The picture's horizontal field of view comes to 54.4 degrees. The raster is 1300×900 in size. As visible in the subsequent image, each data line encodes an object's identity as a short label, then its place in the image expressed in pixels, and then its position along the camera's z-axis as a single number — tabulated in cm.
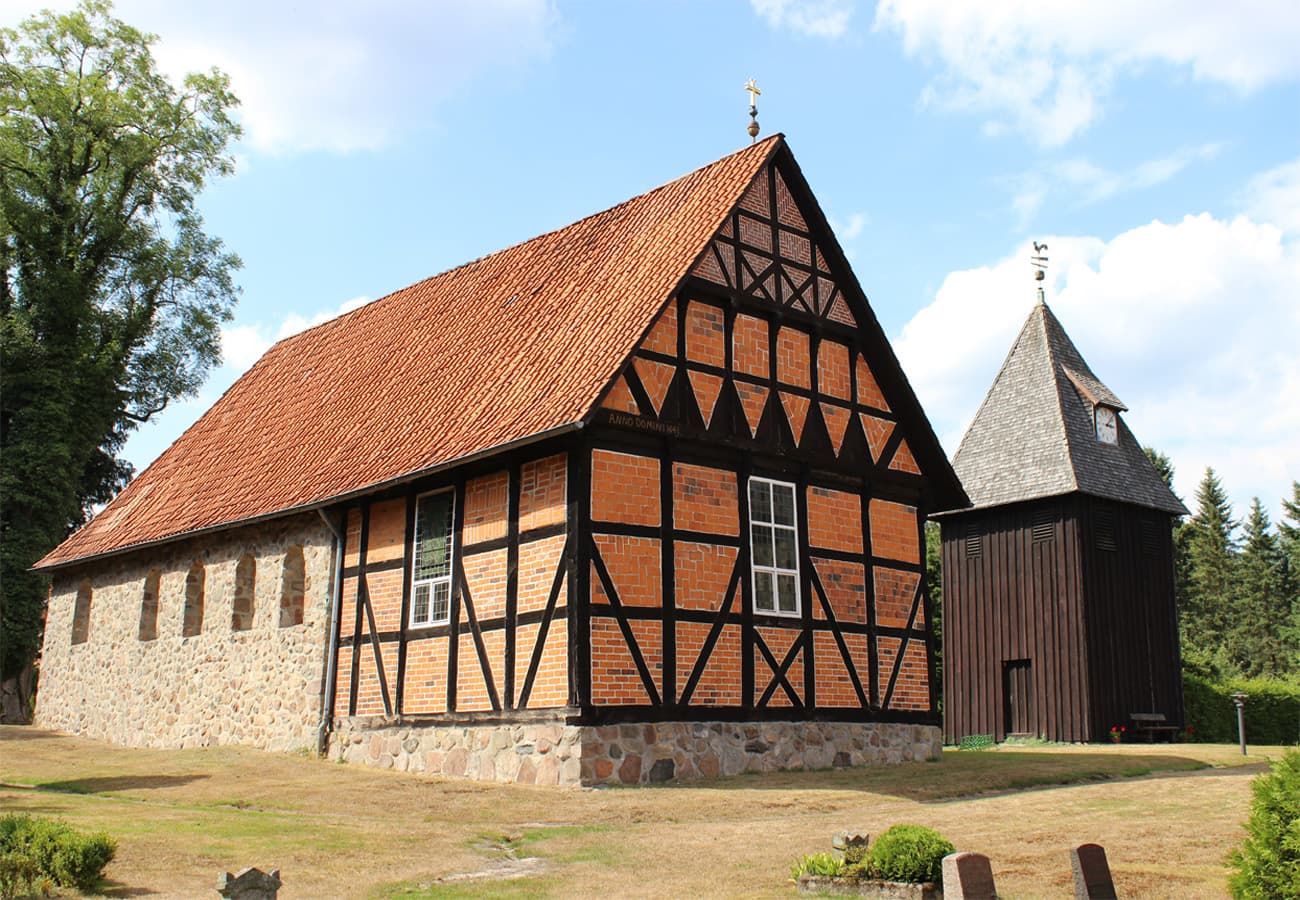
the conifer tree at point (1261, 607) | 5525
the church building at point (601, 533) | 1596
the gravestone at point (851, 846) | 981
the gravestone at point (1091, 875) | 872
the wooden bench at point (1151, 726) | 2681
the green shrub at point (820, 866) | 970
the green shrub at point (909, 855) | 930
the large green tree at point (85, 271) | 3081
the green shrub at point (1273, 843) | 796
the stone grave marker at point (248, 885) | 827
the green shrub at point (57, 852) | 930
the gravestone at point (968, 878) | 842
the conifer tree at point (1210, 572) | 5859
